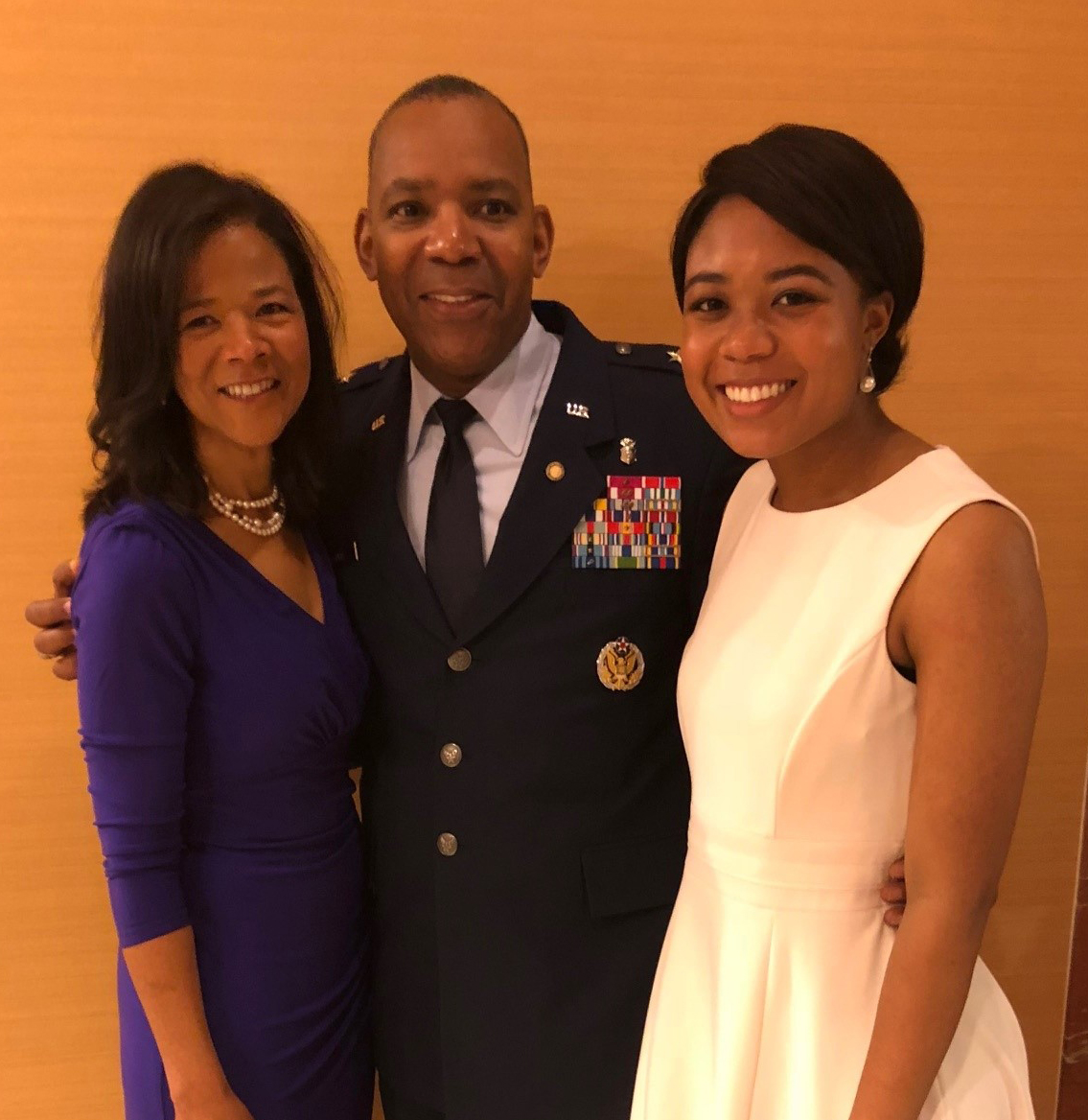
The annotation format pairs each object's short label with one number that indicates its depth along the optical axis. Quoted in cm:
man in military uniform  129
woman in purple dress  114
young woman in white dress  92
